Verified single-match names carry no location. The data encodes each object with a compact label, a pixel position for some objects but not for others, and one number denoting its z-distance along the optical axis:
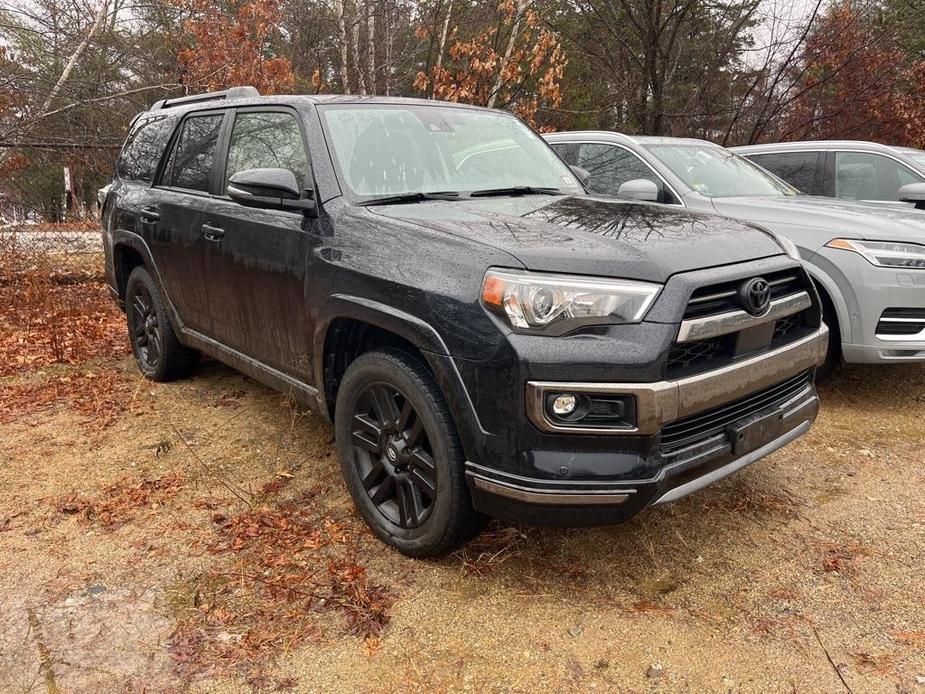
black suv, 2.34
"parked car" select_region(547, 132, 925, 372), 4.31
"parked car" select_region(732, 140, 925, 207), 6.80
